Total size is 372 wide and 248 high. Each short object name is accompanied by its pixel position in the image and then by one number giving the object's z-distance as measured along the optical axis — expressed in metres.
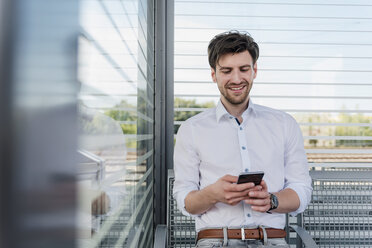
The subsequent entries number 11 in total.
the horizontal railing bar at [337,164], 3.27
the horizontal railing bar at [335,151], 3.28
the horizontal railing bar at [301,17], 3.23
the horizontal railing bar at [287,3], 3.23
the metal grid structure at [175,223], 2.56
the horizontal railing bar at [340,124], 3.26
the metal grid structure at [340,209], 2.68
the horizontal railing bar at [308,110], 3.21
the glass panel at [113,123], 0.77
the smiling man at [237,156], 1.93
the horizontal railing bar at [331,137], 3.28
